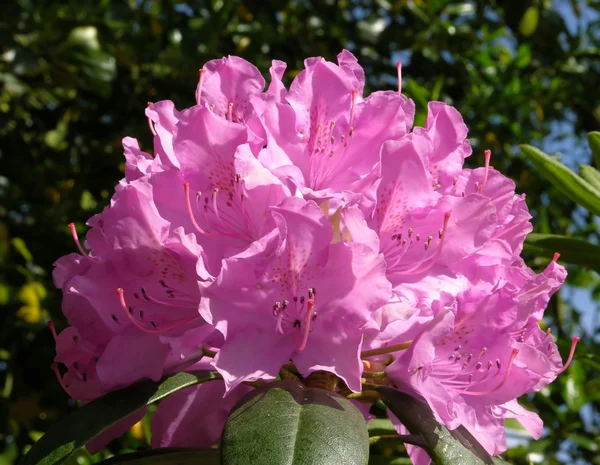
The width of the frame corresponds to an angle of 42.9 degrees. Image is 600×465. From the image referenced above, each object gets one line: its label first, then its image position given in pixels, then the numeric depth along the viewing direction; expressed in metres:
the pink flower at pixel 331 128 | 0.28
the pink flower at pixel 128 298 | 0.26
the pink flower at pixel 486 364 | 0.26
